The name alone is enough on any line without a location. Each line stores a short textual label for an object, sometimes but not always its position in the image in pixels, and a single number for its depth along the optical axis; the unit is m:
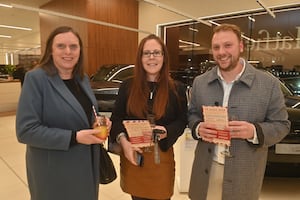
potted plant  9.50
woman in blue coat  1.29
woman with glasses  1.54
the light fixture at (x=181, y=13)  6.73
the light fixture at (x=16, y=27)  13.91
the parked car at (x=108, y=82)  3.98
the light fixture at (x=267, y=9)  6.67
